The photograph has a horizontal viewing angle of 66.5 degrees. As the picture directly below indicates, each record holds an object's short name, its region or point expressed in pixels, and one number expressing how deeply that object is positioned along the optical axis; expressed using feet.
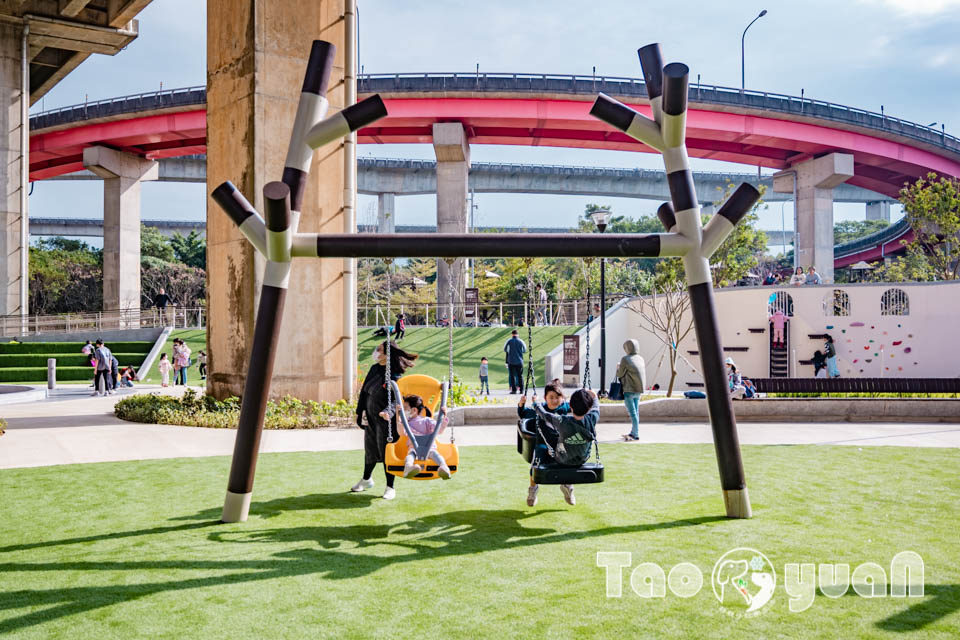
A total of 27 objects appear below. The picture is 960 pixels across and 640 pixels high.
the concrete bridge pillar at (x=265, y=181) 49.49
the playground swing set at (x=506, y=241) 19.77
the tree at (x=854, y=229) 318.16
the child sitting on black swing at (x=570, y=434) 21.81
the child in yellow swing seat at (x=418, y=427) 22.23
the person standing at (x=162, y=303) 127.54
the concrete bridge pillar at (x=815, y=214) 137.80
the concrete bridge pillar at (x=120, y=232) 149.18
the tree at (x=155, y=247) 233.96
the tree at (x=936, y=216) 118.42
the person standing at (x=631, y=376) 43.57
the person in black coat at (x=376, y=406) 25.43
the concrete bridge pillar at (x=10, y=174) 111.14
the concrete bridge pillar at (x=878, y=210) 269.03
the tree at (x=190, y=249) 238.89
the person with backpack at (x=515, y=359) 72.74
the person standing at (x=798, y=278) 97.96
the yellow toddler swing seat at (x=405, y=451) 22.52
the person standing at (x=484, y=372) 73.06
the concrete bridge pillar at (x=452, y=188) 125.70
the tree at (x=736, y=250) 126.93
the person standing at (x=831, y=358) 81.35
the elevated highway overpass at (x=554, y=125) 116.67
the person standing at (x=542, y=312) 116.59
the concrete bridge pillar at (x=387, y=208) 196.75
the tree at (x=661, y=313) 86.58
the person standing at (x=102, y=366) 74.23
